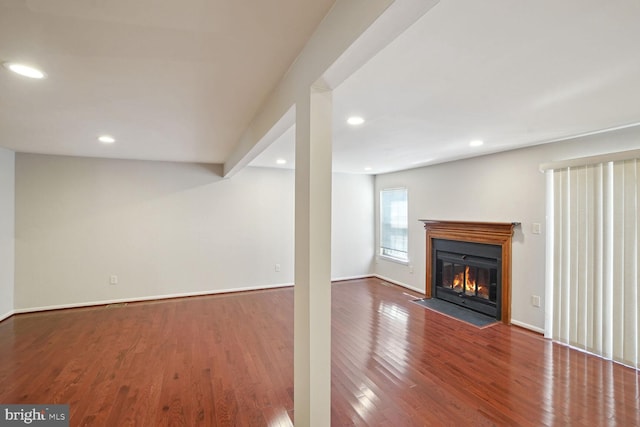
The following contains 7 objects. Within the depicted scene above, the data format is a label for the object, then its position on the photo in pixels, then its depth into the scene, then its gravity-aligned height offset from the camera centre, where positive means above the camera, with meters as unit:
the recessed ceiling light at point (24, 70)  1.56 +0.84
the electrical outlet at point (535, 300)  3.45 -1.09
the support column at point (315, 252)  1.38 -0.20
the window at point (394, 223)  5.67 -0.21
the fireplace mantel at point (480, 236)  3.75 -0.34
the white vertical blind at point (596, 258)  2.71 -0.47
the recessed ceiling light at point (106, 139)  3.11 +0.87
